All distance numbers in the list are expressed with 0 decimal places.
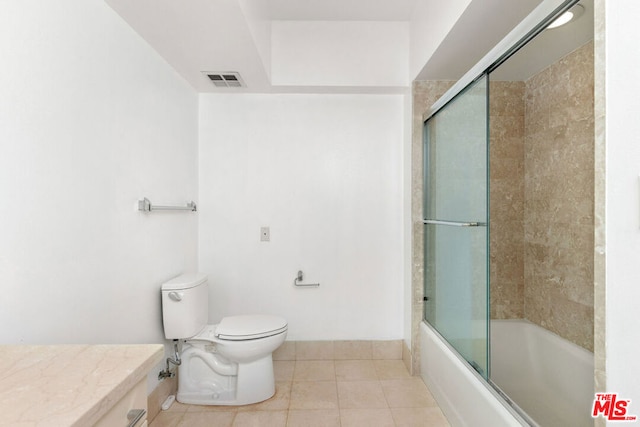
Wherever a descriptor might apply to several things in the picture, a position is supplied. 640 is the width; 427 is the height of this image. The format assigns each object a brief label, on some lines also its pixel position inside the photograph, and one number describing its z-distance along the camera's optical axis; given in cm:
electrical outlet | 278
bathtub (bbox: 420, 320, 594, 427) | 155
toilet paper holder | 276
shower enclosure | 174
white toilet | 210
